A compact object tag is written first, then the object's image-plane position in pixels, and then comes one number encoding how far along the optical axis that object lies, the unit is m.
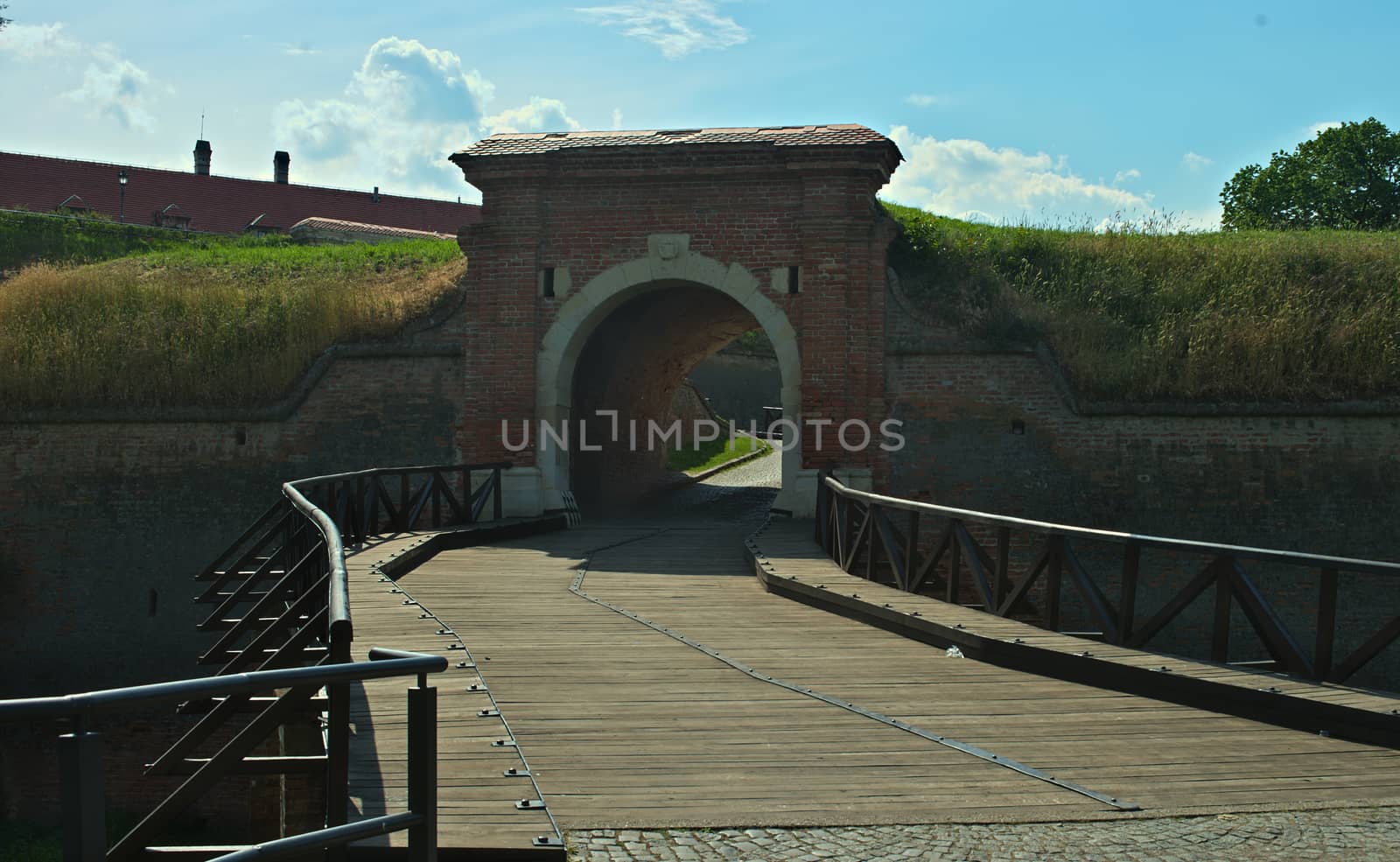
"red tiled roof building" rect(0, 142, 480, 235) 36.34
